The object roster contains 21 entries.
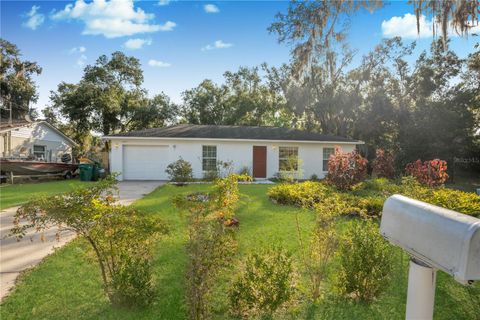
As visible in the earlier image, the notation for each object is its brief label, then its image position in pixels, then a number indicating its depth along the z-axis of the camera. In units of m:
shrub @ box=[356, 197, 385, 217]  7.95
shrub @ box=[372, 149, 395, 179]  15.16
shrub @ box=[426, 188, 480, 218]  5.00
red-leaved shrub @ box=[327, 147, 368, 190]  11.56
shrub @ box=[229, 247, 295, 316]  3.25
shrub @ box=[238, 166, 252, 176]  17.18
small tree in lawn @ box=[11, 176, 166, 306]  2.81
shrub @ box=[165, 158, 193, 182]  14.41
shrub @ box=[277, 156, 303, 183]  16.59
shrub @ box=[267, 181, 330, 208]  9.28
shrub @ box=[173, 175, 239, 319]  2.85
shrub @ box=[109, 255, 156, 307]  3.31
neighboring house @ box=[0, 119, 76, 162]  17.42
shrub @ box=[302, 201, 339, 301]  3.61
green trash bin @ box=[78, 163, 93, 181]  16.33
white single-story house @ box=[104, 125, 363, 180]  16.62
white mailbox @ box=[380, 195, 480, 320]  0.98
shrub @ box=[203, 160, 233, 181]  15.73
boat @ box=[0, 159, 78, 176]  15.18
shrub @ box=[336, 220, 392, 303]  3.58
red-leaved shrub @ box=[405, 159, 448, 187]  10.20
